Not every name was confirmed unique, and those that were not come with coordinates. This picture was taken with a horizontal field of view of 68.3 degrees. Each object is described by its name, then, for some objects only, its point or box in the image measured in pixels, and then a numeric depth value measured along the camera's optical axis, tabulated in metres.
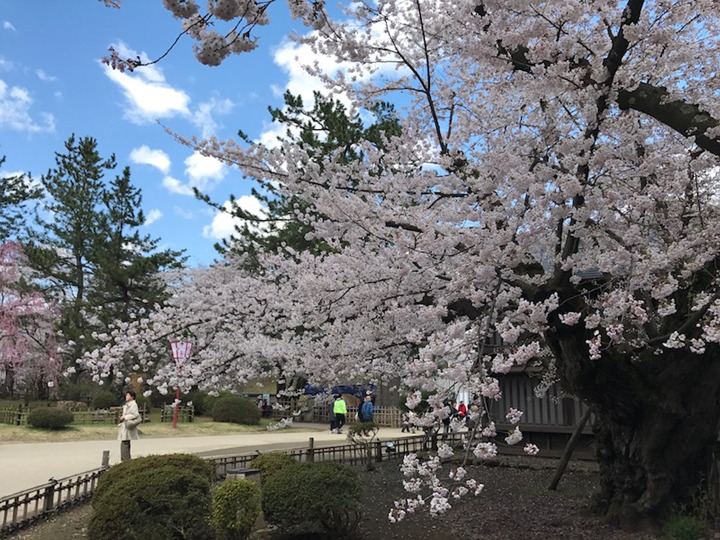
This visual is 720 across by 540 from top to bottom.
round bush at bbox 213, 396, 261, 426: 23.66
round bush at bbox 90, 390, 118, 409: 23.17
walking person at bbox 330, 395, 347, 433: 19.61
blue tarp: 23.21
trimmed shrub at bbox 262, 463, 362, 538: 5.61
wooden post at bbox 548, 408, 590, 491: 7.64
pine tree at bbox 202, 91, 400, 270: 20.42
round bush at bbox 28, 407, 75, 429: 18.19
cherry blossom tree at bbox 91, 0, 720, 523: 4.76
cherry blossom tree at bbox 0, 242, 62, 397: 22.89
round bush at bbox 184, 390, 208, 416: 25.92
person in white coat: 9.27
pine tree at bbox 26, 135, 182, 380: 24.94
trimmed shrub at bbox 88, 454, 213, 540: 5.03
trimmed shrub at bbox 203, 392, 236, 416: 26.08
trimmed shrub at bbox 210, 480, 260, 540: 5.41
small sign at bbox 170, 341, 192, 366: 14.09
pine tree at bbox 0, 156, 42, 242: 28.45
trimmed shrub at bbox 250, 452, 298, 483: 7.15
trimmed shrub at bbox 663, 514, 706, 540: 5.05
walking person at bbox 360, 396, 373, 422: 16.64
